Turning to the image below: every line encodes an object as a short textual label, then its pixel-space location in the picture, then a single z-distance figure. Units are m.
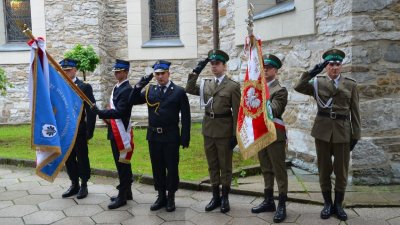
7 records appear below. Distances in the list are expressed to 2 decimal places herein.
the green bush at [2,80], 10.10
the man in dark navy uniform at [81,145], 5.86
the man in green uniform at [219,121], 5.12
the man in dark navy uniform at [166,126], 5.17
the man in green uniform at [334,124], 4.81
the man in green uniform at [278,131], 4.93
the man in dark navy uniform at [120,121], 5.27
